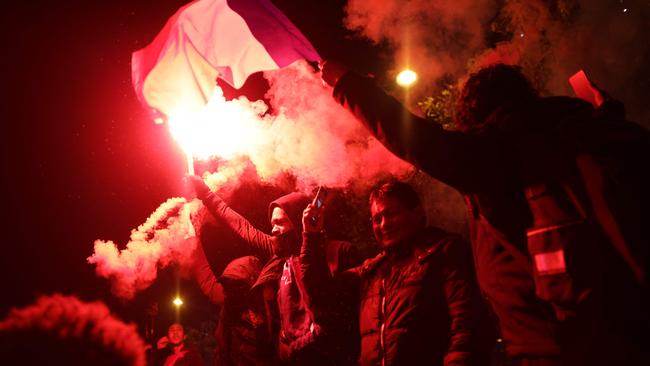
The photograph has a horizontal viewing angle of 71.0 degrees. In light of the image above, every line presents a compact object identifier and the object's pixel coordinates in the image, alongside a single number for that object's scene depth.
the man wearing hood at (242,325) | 4.93
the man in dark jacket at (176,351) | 7.45
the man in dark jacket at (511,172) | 1.46
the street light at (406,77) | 6.99
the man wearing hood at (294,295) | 4.01
